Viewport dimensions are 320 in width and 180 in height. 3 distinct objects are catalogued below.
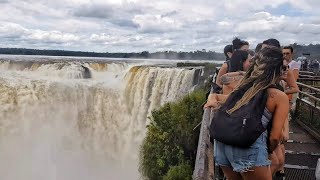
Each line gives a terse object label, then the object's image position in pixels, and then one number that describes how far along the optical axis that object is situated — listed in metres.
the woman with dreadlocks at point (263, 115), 1.79
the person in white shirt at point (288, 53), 3.53
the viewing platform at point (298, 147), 1.92
